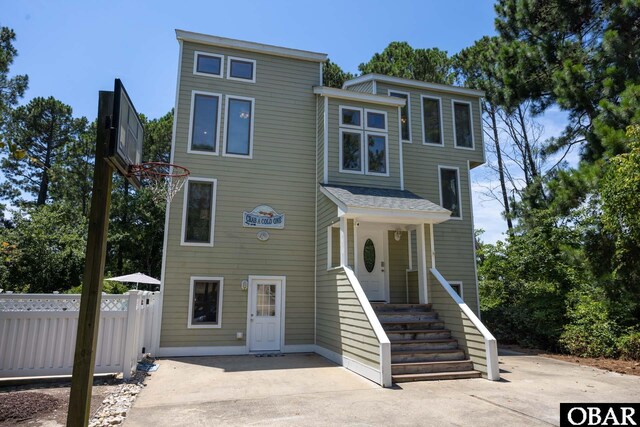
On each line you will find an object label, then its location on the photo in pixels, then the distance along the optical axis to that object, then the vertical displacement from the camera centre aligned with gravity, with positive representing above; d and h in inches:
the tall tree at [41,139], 916.6 +345.6
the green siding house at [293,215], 347.6 +67.6
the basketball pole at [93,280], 125.6 +1.9
